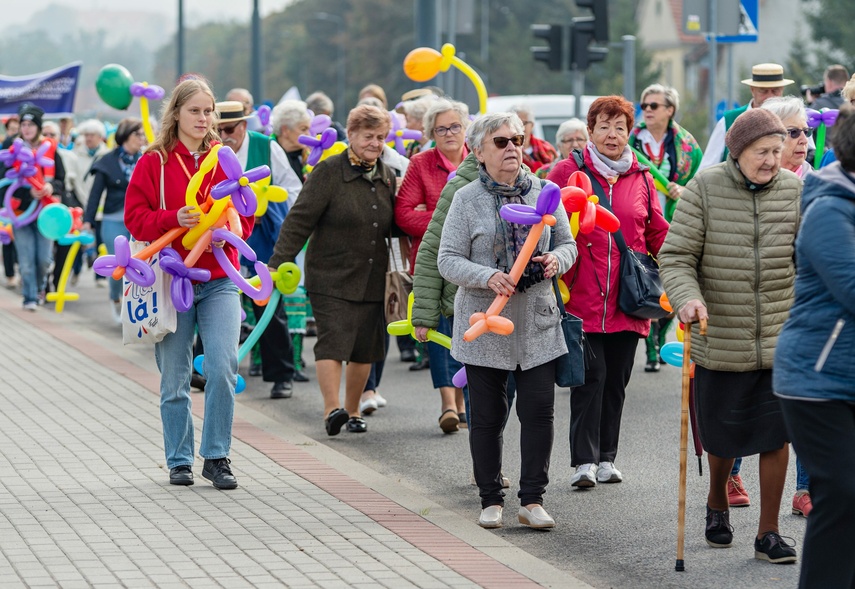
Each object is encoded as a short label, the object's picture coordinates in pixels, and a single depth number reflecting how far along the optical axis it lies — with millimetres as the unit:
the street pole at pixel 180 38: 35438
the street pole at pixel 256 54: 29938
